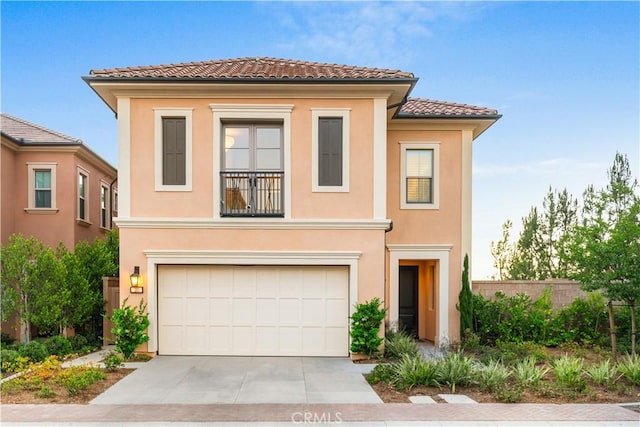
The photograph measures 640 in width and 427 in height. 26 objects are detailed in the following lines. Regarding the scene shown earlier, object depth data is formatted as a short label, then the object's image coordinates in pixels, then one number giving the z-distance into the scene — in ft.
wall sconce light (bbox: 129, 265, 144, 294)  31.58
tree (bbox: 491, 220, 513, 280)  63.36
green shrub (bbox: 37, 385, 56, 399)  21.61
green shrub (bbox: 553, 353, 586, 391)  23.31
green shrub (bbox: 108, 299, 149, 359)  30.48
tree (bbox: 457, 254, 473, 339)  36.17
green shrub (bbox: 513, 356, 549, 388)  23.39
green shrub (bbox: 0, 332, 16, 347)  36.94
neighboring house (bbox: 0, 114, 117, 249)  43.65
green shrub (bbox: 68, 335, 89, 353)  34.07
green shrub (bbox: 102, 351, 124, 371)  27.50
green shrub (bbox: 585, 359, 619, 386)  24.21
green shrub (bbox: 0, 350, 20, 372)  27.78
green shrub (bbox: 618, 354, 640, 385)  24.29
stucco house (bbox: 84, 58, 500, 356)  31.91
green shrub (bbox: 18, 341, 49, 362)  30.42
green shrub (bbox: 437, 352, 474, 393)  23.58
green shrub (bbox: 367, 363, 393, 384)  24.81
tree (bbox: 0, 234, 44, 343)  33.38
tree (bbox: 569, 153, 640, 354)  29.07
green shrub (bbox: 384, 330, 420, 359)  30.32
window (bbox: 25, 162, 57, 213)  44.29
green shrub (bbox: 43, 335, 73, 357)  32.04
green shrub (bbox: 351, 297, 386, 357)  30.58
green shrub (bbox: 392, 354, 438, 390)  23.67
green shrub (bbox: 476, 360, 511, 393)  22.73
